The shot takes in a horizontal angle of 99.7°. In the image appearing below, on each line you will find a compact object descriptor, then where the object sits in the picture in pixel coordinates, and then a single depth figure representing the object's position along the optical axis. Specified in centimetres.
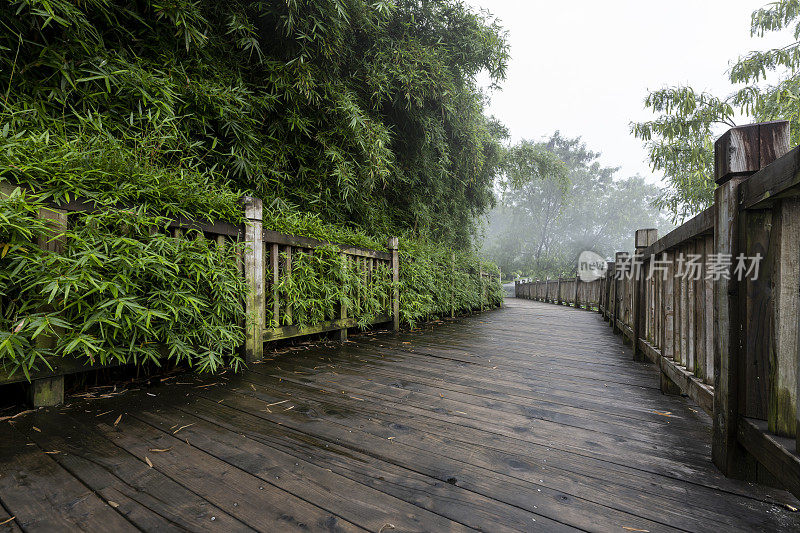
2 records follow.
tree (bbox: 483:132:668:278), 2438
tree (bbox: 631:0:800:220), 484
